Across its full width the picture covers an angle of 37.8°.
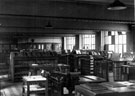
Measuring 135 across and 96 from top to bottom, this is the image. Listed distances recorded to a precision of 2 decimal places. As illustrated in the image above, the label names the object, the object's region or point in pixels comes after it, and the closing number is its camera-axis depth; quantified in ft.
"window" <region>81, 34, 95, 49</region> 66.91
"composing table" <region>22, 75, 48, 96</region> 18.02
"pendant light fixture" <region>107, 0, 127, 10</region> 14.62
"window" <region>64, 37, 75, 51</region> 84.23
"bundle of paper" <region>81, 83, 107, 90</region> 8.89
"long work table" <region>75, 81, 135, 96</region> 8.41
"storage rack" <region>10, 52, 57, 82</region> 31.78
